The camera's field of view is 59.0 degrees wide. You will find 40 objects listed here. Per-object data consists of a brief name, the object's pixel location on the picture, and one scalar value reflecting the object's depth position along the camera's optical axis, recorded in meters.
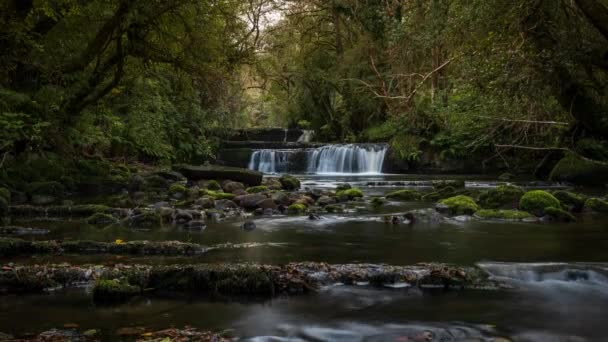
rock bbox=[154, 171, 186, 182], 19.98
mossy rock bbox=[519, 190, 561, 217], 11.70
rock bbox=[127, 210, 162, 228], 10.52
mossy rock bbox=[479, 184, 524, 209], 13.15
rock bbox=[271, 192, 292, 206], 13.64
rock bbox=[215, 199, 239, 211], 13.36
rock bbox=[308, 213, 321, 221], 11.39
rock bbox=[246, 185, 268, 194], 16.34
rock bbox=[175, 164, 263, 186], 18.81
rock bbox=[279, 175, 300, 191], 18.59
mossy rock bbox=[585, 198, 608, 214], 12.24
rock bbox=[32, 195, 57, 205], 13.99
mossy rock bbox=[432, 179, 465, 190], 16.85
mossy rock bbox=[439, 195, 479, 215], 12.14
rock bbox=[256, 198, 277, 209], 13.20
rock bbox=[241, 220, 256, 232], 10.16
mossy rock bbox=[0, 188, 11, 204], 12.47
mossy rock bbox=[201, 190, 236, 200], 14.90
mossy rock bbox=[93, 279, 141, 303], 5.20
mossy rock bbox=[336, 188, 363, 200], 15.52
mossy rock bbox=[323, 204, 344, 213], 12.77
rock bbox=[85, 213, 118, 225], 10.95
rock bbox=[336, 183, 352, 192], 17.08
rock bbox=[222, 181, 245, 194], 16.92
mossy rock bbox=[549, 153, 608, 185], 18.57
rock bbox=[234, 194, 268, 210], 13.52
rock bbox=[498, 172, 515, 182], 21.98
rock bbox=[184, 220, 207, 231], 10.27
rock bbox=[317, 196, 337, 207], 14.17
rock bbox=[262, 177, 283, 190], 18.23
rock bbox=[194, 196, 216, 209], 13.55
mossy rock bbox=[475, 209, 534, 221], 11.27
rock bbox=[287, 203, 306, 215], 12.62
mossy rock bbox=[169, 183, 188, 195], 16.53
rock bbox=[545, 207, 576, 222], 10.92
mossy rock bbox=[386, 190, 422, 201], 15.52
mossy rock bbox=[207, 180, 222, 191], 17.43
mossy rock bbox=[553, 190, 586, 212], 12.31
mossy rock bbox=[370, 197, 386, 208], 14.10
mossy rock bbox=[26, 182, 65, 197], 14.90
